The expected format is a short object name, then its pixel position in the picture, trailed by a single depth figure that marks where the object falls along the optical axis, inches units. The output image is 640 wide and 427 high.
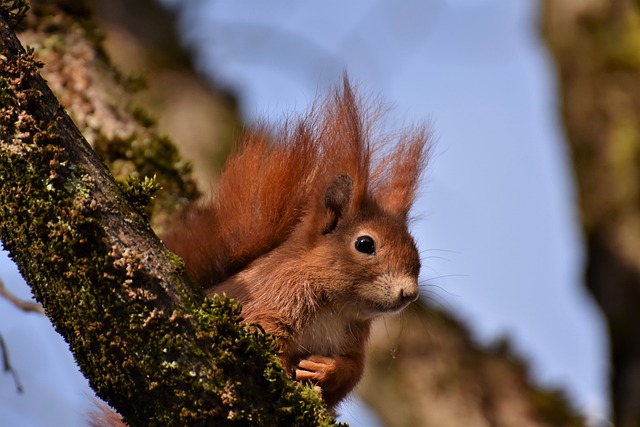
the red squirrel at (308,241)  222.7
